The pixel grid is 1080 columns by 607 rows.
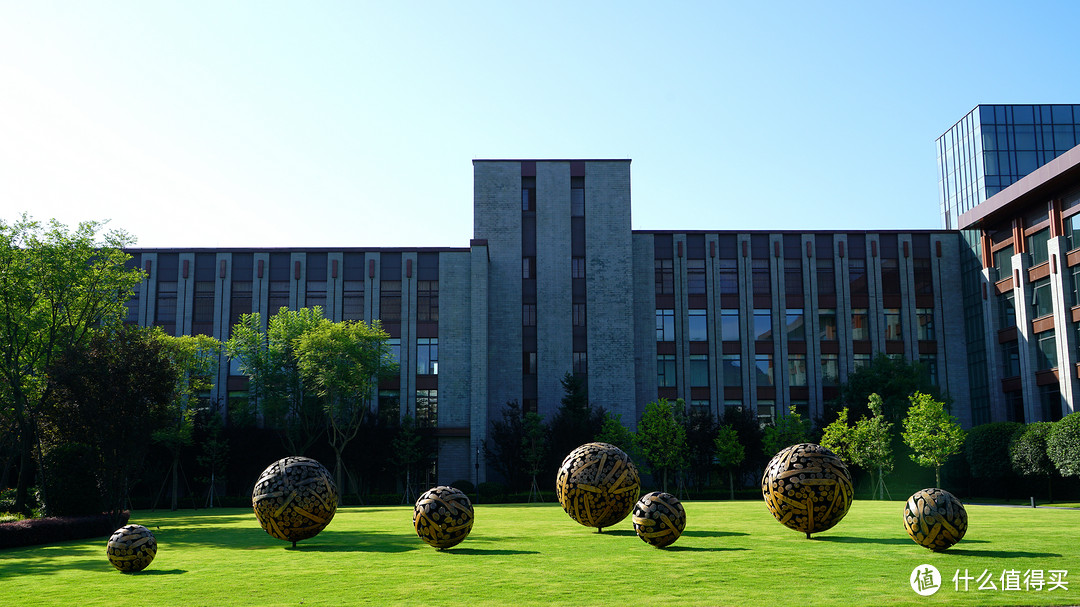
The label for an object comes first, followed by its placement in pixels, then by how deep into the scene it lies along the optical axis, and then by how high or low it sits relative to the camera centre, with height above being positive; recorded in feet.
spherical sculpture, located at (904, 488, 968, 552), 54.34 -6.14
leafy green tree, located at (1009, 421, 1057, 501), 160.76 -6.12
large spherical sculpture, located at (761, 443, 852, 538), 61.98 -4.64
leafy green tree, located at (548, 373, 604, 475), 197.47 -0.18
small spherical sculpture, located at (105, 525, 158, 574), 55.98 -7.82
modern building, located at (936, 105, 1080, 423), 181.47 +25.83
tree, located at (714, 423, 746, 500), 192.54 -5.89
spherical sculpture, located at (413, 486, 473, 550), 62.59 -6.62
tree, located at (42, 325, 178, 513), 100.27 +2.68
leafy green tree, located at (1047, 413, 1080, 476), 149.79 -4.50
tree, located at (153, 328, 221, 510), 168.96 +8.47
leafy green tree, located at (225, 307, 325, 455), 189.98 +11.11
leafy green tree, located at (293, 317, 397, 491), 177.78 +11.87
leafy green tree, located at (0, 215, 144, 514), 118.93 +17.53
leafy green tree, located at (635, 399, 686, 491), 188.03 -3.32
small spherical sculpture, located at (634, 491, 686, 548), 63.21 -7.14
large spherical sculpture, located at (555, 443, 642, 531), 72.18 -5.03
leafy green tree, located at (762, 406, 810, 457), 194.90 -2.58
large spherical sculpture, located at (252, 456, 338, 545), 64.64 -5.30
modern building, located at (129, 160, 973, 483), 219.61 +30.91
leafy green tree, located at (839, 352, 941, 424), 201.87 +8.06
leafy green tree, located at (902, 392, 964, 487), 170.30 -2.64
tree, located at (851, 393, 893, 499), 174.29 -4.97
